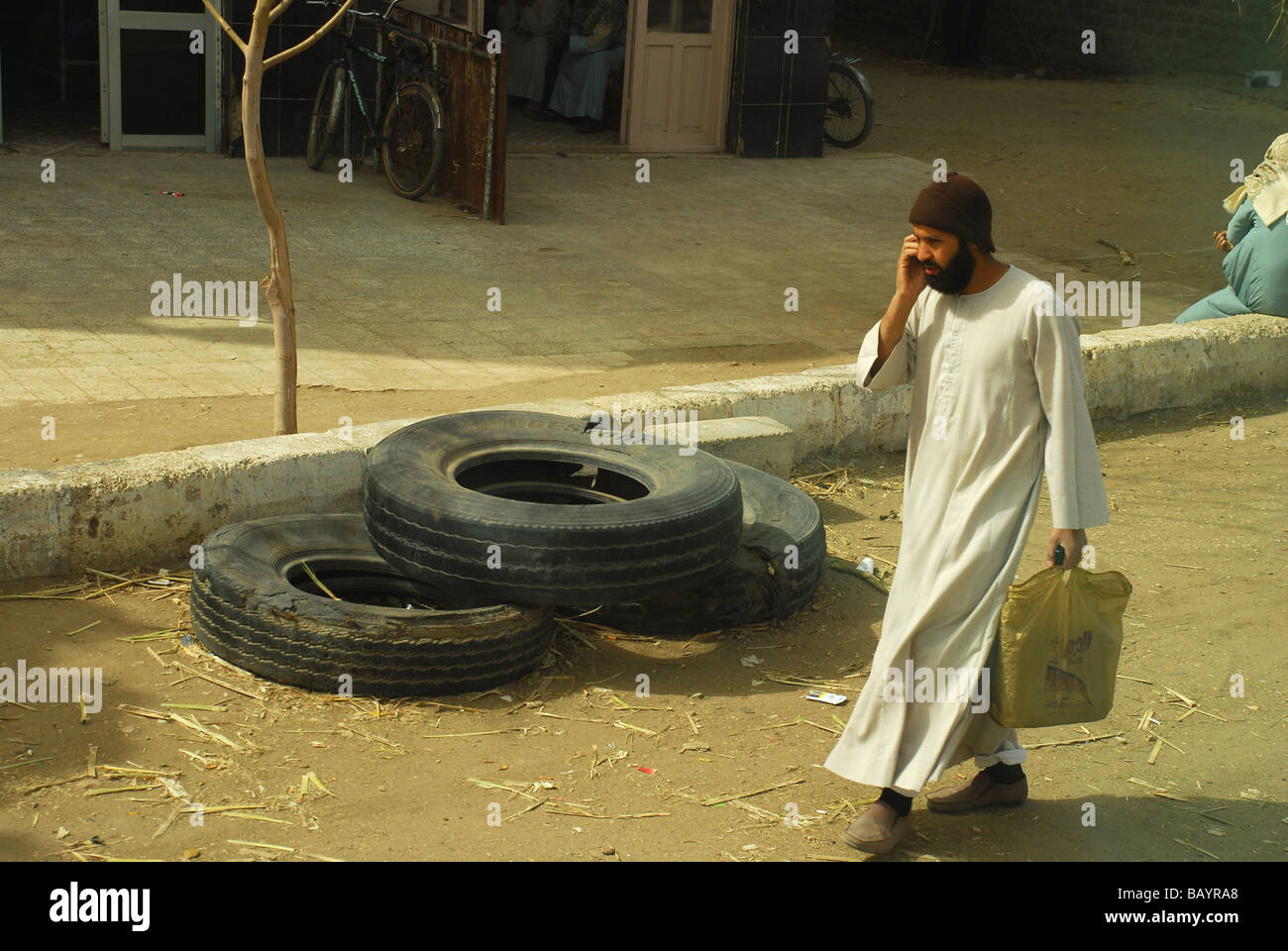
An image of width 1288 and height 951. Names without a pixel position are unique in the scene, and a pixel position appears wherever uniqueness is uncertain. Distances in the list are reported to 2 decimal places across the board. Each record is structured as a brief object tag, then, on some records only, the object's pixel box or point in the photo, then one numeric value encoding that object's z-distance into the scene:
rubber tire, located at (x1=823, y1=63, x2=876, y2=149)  15.38
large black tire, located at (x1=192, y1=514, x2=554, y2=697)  4.49
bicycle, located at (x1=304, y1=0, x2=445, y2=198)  11.66
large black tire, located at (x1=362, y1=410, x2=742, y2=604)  4.68
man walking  3.63
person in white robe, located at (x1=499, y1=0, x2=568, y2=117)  15.89
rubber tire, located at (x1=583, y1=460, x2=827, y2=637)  5.17
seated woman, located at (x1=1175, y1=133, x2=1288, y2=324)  8.29
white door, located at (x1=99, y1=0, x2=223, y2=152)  12.43
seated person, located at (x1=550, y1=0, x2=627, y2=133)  15.08
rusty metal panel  11.01
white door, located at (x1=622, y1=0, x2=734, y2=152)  14.12
